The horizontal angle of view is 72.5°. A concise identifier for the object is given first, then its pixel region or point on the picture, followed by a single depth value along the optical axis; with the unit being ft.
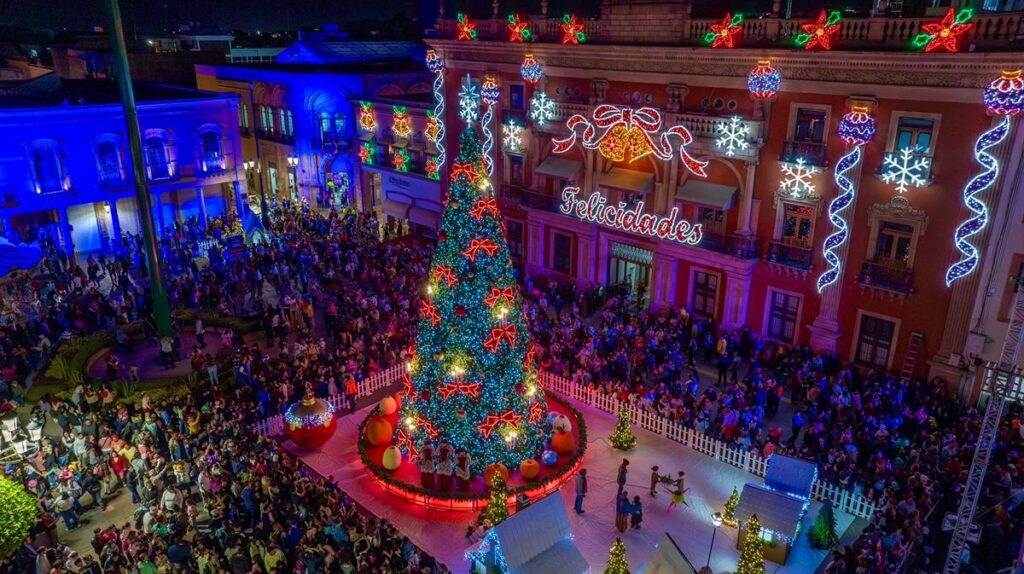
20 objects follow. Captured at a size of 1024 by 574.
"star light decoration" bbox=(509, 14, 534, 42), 94.12
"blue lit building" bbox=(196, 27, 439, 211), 135.85
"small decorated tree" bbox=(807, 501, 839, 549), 49.62
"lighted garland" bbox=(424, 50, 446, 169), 106.83
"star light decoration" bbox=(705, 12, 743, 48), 74.08
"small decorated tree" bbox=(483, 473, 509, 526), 48.85
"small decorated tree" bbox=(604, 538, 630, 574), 41.50
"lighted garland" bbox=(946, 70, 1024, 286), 57.57
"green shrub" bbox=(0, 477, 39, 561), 43.50
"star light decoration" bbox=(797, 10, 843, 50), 66.70
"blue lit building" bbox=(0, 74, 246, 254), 107.65
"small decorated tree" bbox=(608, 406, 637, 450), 62.08
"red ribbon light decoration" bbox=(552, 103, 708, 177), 81.66
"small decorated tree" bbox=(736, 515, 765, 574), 40.22
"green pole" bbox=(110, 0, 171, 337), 69.31
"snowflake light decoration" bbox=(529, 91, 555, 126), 93.35
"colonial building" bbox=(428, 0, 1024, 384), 64.44
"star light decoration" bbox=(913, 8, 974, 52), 59.16
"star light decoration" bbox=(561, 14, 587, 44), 88.22
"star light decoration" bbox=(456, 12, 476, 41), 99.91
